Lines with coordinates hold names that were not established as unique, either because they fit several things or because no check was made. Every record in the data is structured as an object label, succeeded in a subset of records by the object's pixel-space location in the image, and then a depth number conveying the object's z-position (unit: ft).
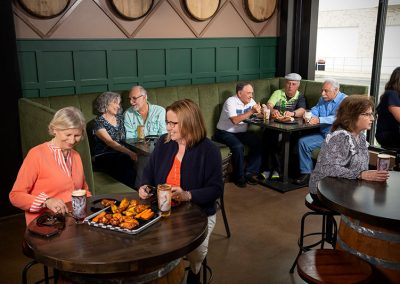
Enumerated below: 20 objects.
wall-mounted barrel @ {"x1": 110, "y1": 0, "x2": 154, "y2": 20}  14.82
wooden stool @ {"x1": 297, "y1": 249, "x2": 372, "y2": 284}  6.68
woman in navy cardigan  7.48
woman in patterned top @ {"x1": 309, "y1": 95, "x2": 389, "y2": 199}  8.58
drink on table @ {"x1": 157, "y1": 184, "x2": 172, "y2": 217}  6.33
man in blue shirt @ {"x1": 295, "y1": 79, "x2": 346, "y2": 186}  15.79
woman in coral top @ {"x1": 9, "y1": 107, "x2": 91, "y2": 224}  7.16
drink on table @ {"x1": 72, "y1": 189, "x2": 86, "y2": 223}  6.17
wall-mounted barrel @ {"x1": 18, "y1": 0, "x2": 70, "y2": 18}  13.03
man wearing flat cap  16.71
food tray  5.83
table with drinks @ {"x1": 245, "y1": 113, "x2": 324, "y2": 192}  14.73
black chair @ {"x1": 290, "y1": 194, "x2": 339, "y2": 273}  9.06
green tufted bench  10.82
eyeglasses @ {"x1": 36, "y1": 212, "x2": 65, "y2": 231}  6.12
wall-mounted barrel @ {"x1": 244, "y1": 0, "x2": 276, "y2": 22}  18.52
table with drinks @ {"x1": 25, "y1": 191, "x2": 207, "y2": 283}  5.17
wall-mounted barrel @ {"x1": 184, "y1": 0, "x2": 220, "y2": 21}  16.65
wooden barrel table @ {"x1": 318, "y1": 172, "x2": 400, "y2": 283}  6.64
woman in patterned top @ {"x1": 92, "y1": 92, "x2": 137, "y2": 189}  12.67
